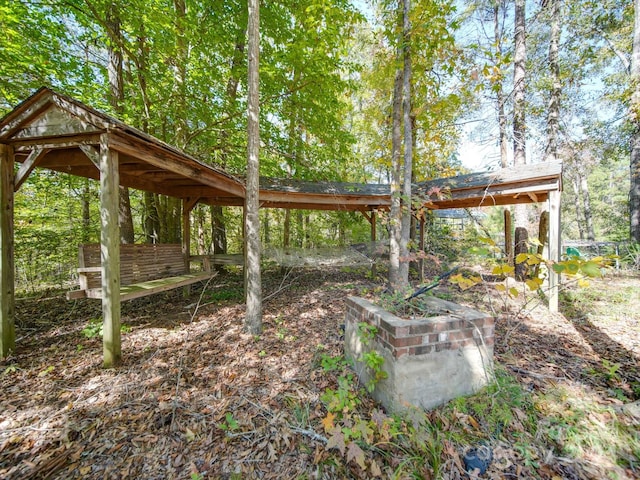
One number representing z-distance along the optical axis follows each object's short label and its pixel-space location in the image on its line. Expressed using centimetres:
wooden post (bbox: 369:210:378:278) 726
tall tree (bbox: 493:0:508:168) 618
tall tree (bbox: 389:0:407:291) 413
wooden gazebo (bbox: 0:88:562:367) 236
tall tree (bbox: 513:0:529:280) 583
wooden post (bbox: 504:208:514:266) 615
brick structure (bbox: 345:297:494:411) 167
